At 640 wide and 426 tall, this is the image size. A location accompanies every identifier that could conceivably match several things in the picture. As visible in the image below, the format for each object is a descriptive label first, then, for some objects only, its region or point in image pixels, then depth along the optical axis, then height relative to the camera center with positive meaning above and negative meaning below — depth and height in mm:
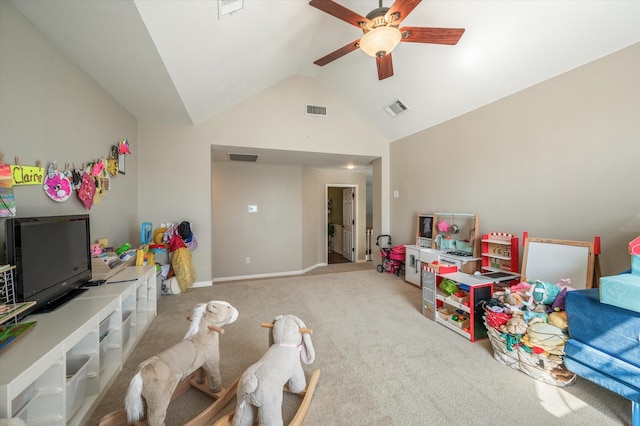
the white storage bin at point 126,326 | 1865 -936
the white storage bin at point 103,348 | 1603 -941
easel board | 1987 -480
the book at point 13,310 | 1091 -472
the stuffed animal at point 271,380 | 1107 -827
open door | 6499 -382
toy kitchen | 2971 -494
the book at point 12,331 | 1016 -552
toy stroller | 3998 -871
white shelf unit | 950 -766
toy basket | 1592 -1072
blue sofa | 1268 -785
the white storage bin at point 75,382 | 1215 -906
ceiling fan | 1711 +1381
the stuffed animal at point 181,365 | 1079 -786
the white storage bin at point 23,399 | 1016 -818
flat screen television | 1247 -288
